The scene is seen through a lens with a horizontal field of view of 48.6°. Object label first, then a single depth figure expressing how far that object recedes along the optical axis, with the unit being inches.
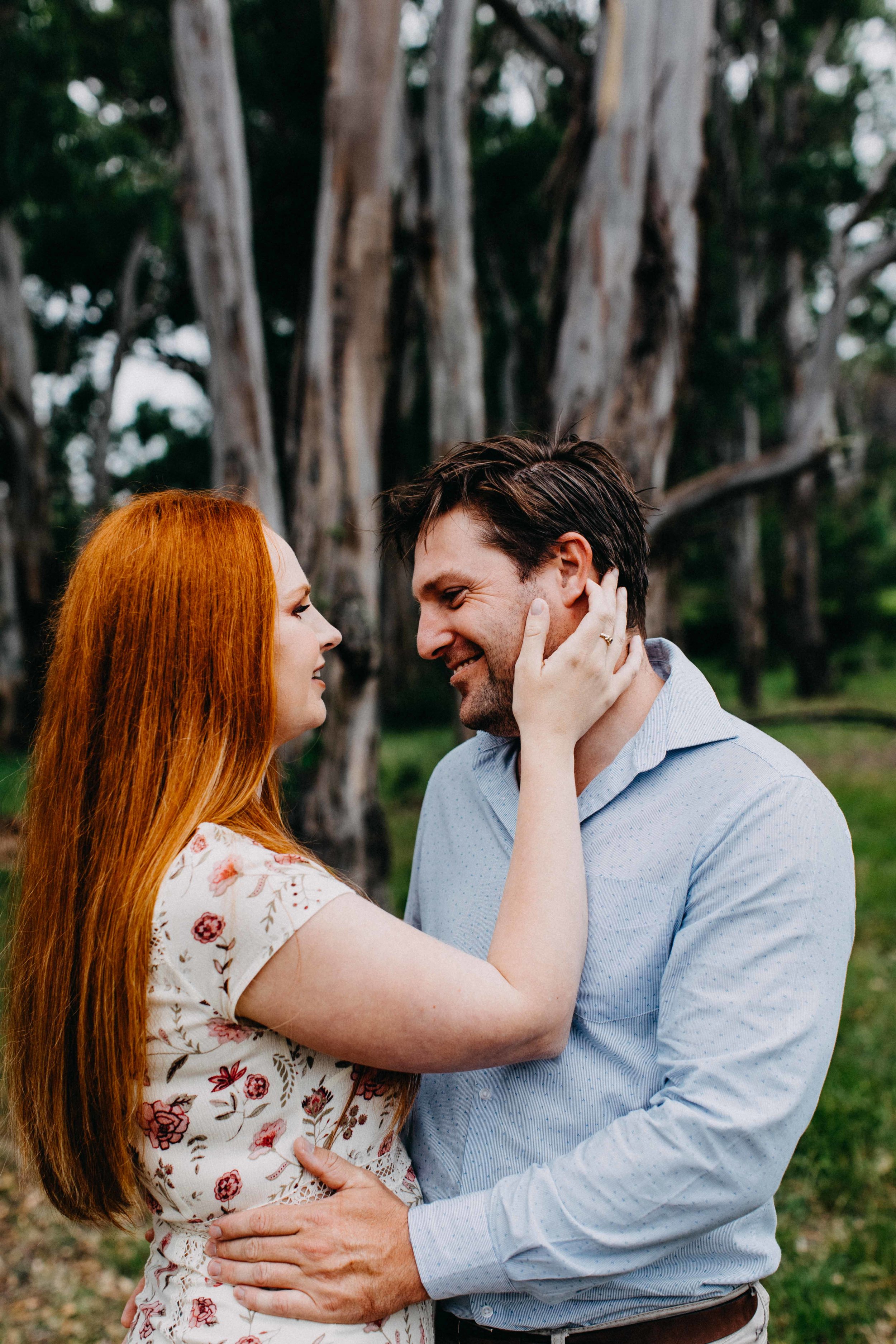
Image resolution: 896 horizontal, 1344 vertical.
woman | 53.7
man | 55.7
